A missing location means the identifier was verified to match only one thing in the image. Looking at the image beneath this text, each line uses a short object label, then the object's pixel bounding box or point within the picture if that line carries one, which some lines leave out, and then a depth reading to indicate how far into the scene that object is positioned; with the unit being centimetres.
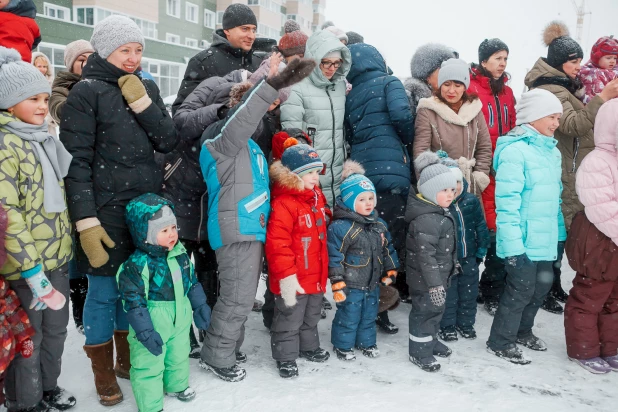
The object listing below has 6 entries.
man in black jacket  440
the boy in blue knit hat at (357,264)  389
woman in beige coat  450
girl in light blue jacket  394
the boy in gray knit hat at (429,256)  388
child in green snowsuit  305
